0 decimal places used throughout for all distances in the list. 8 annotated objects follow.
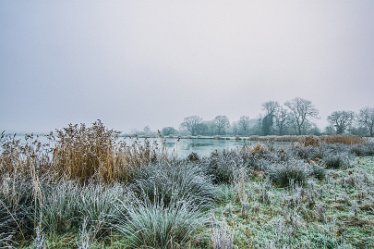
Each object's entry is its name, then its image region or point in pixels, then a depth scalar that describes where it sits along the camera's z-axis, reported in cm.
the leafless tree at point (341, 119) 5093
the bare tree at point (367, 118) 5006
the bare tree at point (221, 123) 6619
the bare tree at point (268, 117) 5547
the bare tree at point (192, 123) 6412
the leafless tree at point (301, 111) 5519
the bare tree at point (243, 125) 6850
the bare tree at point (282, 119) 5769
